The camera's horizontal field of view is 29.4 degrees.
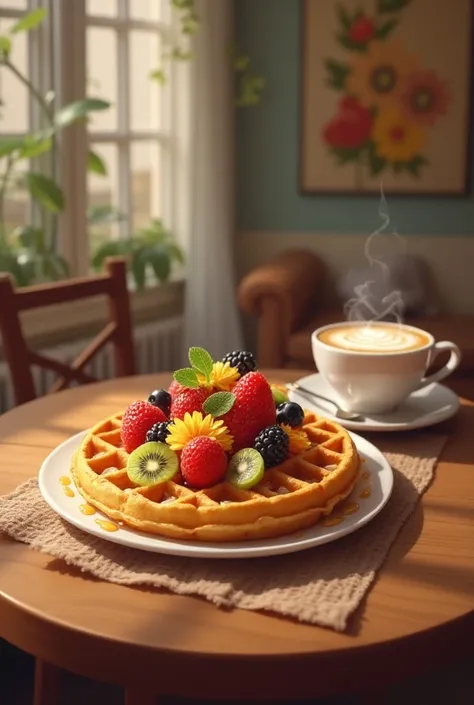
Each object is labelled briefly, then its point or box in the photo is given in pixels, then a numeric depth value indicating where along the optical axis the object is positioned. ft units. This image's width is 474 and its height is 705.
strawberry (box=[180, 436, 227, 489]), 3.39
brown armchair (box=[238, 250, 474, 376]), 10.91
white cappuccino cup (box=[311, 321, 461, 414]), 4.73
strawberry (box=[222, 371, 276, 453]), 3.65
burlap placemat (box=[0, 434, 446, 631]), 2.87
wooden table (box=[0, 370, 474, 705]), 2.62
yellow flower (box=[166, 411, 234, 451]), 3.50
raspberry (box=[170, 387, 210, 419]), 3.73
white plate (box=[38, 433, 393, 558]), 3.11
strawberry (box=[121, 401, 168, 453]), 3.72
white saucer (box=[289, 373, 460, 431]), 4.64
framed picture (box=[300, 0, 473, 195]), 12.86
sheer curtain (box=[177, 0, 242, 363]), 12.51
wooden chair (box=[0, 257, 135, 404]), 6.30
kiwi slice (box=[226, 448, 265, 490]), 3.41
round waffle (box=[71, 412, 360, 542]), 3.19
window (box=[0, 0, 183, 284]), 10.58
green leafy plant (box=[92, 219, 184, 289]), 11.94
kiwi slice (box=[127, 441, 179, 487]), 3.43
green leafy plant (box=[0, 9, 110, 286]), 9.81
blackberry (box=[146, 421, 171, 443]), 3.60
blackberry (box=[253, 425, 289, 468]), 3.56
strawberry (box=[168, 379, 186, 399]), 3.98
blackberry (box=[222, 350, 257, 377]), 4.25
